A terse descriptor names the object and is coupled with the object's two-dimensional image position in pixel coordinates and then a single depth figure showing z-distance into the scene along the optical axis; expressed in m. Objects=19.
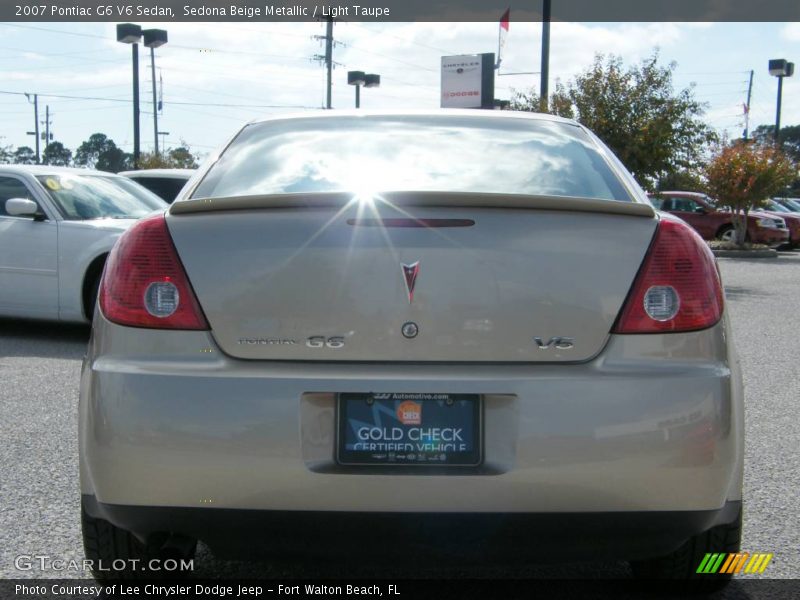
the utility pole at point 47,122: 97.52
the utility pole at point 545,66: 21.86
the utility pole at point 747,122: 51.22
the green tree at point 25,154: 90.57
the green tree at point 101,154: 107.12
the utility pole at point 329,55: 42.75
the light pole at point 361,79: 45.38
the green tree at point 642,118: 19.73
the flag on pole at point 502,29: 29.41
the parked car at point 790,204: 34.16
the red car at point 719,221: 26.58
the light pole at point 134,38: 29.34
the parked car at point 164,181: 13.20
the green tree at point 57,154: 97.11
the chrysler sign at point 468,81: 33.28
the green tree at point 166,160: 42.50
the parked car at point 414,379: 2.44
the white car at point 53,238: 8.54
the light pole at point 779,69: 47.65
